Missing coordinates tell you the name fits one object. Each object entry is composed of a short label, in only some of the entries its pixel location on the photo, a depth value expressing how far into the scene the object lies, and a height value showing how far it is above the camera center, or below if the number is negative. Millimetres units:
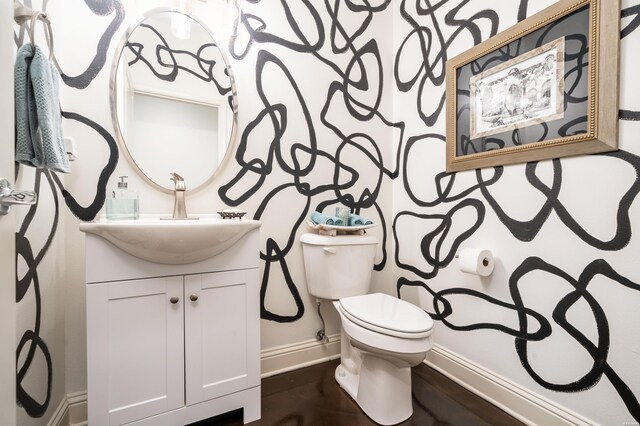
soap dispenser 1171 +21
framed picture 1012 +507
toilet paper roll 1324 -249
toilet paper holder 1345 -247
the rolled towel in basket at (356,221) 1642 -71
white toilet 1147 -487
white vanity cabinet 1016 -499
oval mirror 1322 +538
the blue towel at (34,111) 786 +274
